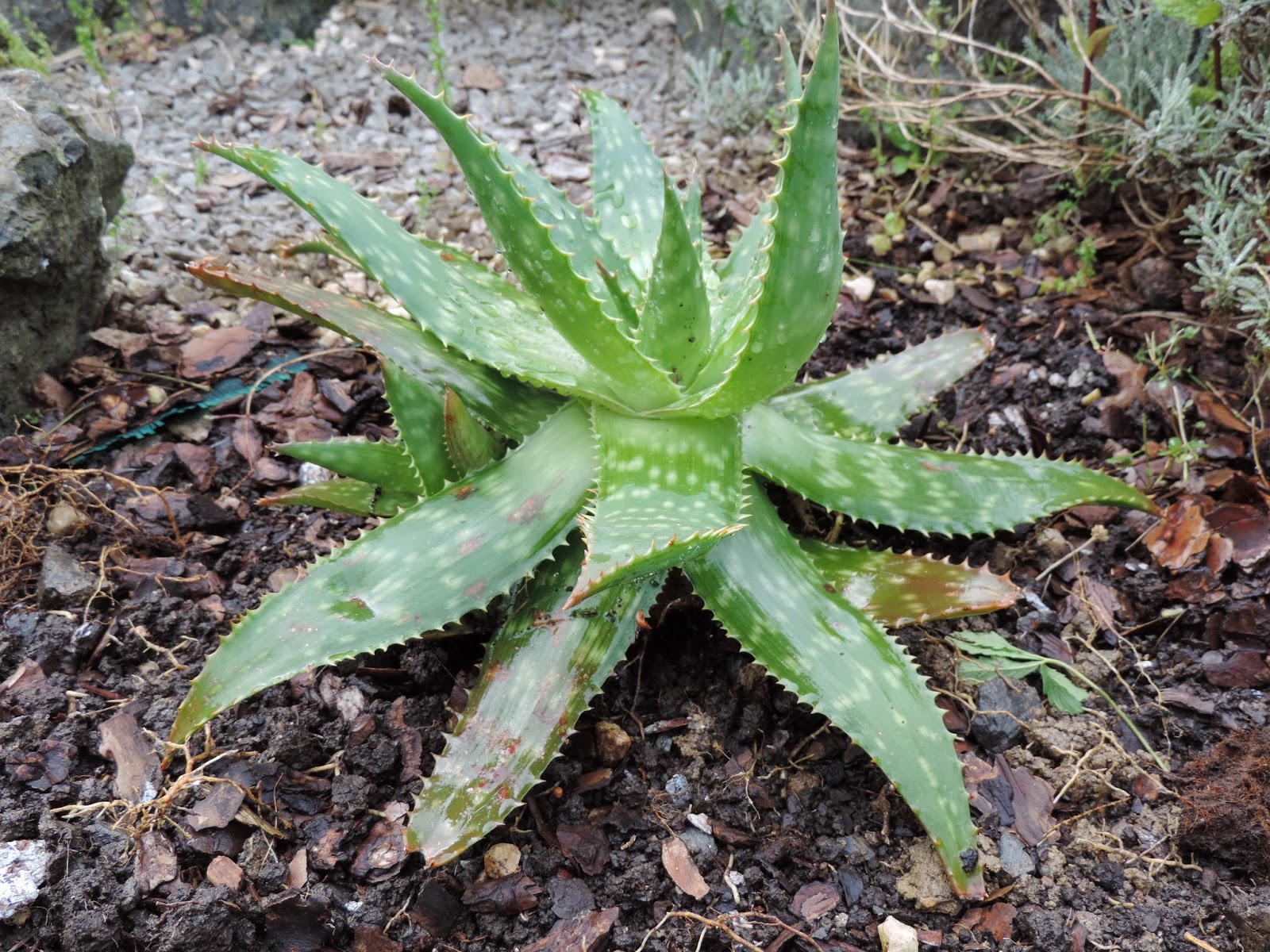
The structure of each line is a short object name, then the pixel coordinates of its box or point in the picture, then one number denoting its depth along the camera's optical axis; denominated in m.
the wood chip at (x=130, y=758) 0.48
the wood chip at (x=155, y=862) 0.45
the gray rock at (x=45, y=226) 0.60
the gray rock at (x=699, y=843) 0.49
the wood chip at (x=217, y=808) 0.47
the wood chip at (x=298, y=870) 0.46
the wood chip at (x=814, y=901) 0.47
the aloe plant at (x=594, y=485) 0.43
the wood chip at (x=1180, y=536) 0.61
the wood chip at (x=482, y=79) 0.98
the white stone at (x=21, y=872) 0.43
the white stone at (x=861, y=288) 0.78
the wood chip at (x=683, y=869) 0.48
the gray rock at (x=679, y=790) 0.51
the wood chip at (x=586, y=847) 0.48
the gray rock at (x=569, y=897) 0.47
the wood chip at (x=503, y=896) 0.47
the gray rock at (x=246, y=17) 1.03
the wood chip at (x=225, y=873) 0.46
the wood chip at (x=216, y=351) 0.69
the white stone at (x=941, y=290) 0.78
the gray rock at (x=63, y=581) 0.55
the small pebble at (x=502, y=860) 0.48
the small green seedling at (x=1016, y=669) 0.55
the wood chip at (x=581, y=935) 0.45
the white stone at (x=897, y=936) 0.46
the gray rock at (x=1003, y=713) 0.53
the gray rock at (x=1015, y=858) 0.49
